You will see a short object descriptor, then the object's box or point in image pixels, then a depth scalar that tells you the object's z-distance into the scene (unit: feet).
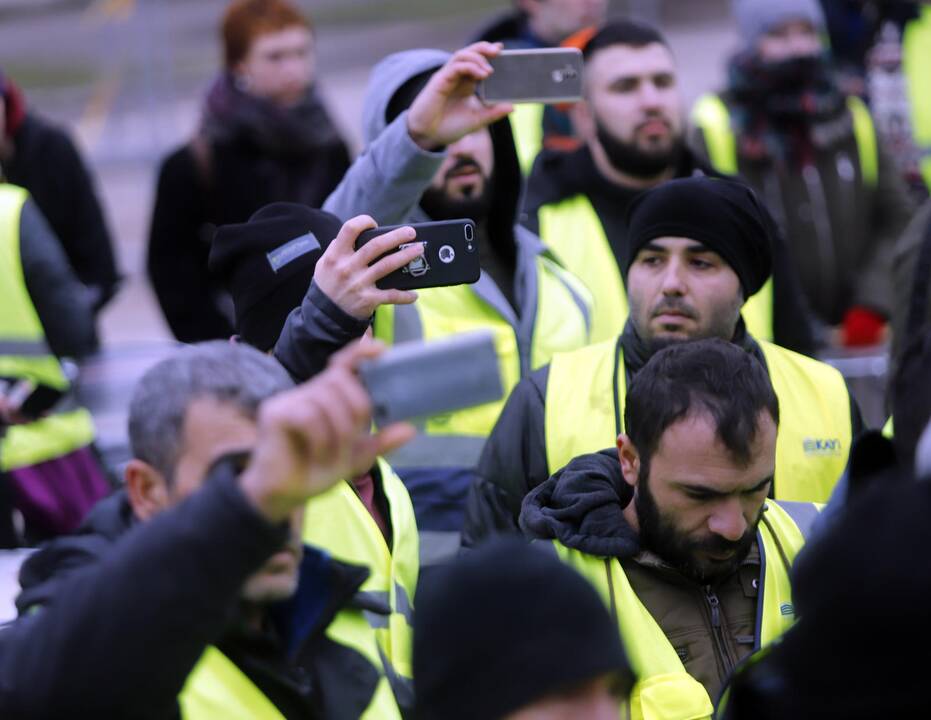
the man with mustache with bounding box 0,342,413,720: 12.53
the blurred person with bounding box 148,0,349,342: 41.65
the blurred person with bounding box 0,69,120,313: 41.86
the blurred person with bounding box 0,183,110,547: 33.14
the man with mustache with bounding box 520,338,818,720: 19.86
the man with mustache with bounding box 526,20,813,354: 31.71
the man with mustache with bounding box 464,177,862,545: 24.66
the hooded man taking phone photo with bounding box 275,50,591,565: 26.48
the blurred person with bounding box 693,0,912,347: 41.73
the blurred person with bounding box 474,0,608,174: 40.63
